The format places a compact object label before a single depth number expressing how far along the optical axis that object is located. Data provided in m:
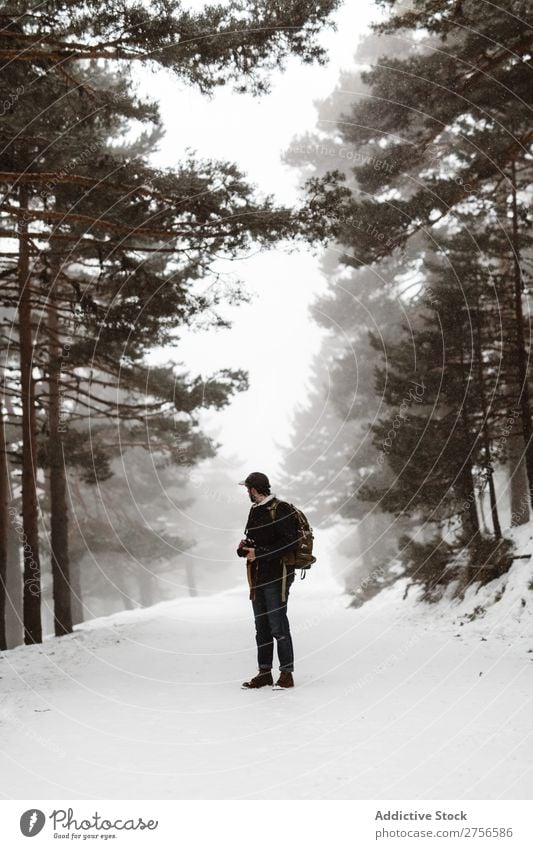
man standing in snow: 6.98
